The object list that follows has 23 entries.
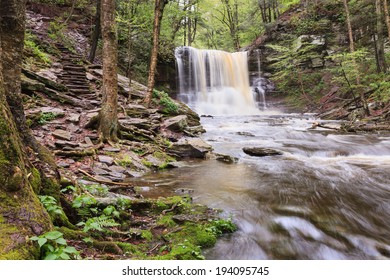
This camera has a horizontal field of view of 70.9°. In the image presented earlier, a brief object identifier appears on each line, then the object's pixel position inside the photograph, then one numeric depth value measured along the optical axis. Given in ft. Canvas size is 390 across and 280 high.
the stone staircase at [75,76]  36.09
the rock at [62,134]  21.85
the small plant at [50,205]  8.02
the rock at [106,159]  19.97
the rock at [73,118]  26.30
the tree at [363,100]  44.01
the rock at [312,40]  72.68
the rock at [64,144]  20.54
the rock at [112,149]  22.12
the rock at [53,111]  26.21
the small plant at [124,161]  20.62
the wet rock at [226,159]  24.96
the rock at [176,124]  33.40
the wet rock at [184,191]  16.30
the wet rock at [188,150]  26.03
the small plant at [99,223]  8.91
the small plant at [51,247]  6.01
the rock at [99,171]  17.69
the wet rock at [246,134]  38.53
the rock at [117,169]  19.09
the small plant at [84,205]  10.03
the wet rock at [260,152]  26.81
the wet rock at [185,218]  11.63
